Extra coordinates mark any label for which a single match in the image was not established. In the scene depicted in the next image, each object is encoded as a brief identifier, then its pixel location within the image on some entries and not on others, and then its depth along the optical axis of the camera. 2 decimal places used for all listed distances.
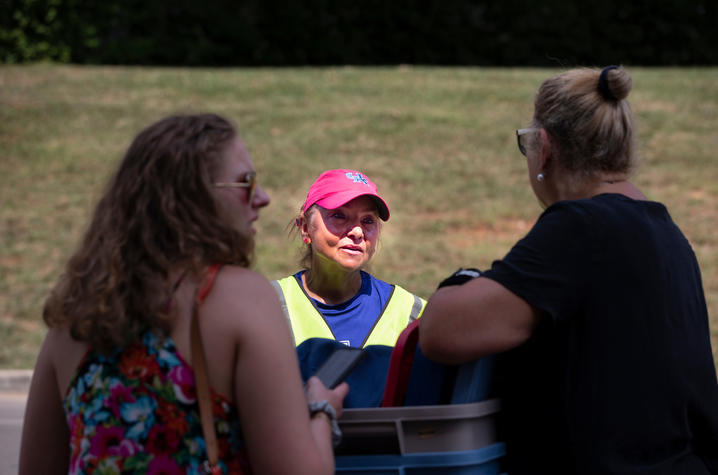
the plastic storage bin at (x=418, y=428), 3.87
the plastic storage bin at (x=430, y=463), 3.88
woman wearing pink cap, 4.61
